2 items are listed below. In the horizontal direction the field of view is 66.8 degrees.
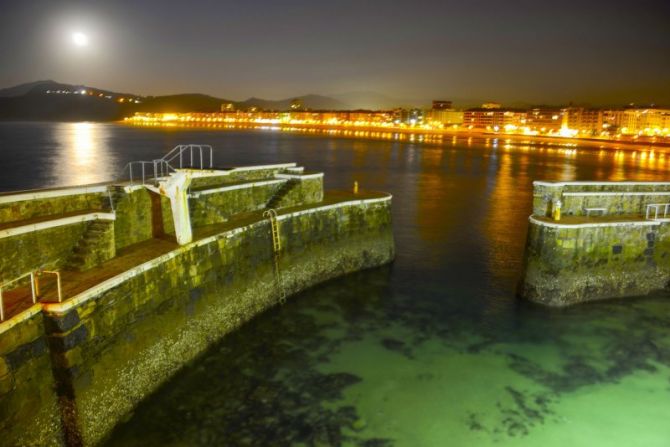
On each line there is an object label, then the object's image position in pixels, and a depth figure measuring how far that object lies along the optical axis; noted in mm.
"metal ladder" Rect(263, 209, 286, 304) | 16031
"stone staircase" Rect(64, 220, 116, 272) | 10758
